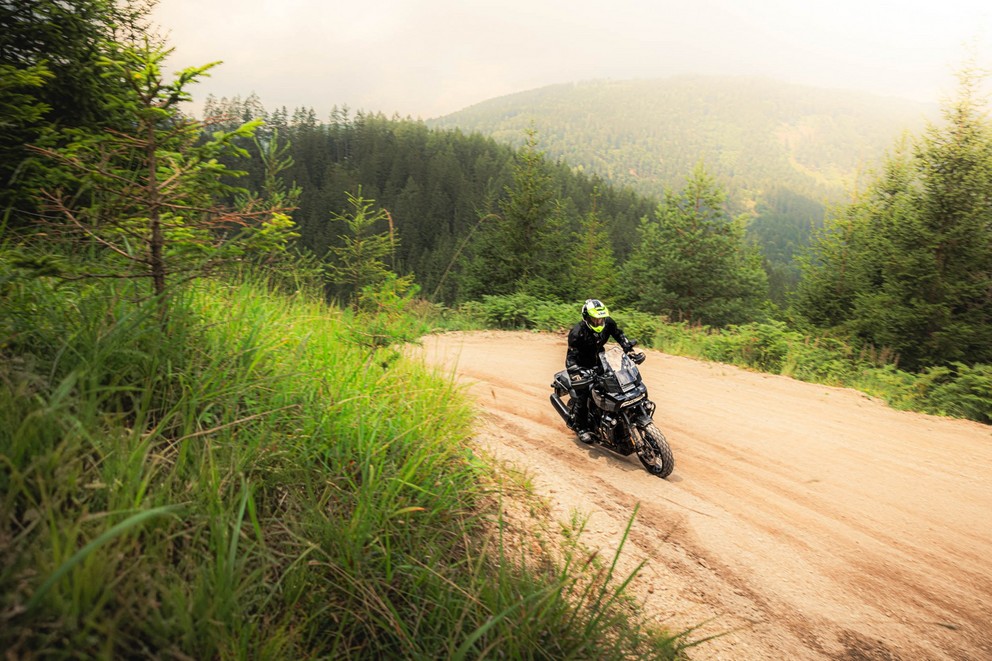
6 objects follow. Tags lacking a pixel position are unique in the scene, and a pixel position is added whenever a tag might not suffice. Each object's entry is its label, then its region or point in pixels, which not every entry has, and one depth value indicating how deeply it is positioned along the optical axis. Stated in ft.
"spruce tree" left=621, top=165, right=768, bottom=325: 72.54
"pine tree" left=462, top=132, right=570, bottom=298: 70.85
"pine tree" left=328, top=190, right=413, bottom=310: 47.70
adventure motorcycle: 16.28
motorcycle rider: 18.43
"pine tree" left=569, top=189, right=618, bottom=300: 97.75
